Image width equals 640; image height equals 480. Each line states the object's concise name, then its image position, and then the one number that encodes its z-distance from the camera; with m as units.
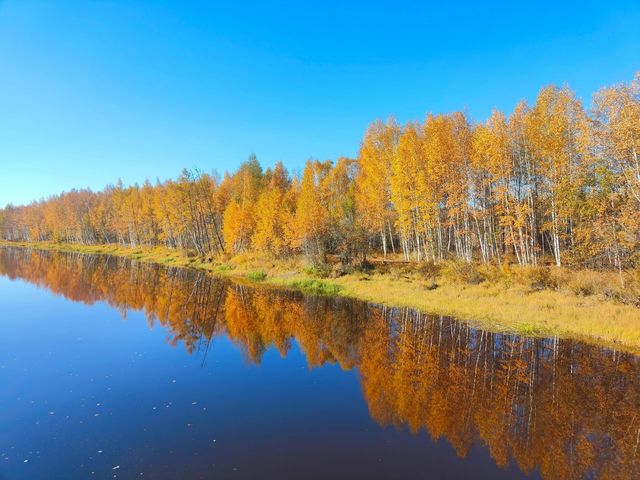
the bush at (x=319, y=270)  35.41
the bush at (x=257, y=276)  38.03
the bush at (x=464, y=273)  26.31
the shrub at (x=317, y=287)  30.58
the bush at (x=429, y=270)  29.08
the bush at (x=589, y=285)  20.86
